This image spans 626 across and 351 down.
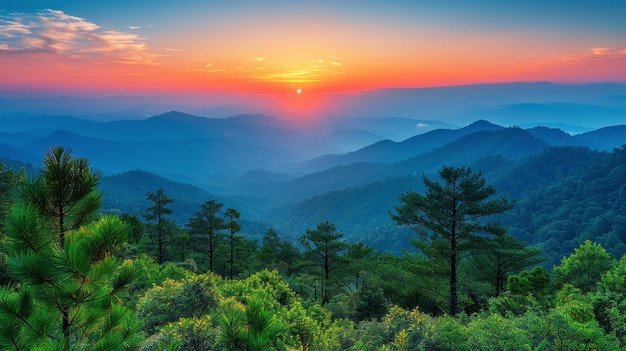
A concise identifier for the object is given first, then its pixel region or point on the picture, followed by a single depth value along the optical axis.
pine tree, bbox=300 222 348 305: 24.78
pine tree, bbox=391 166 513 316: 17.78
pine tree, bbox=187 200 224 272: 29.48
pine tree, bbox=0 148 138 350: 3.90
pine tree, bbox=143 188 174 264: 31.42
